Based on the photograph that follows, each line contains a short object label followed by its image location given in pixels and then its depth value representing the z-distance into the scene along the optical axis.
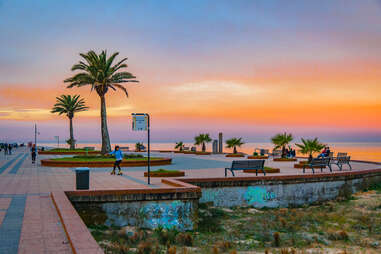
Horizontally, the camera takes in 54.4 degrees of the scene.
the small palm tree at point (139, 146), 57.77
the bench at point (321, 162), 18.77
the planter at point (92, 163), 24.50
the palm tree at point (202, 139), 49.31
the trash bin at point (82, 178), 11.52
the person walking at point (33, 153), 27.70
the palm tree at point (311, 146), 24.09
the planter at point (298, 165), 22.36
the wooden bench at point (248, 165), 16.28
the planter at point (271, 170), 19.30
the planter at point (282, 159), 30.66
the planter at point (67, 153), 44.58
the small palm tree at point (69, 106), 57.78
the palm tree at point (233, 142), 41.72
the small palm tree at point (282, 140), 32.06
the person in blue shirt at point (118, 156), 18.22
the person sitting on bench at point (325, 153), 24.26
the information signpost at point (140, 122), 13.86
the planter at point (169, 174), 16.93
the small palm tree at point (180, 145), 53.29
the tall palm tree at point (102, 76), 31.44
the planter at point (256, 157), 33.58
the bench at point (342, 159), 21.09
